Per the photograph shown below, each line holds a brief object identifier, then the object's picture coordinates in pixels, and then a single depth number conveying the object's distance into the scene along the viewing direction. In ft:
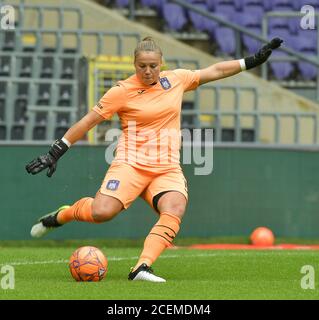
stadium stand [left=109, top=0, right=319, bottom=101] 67.15
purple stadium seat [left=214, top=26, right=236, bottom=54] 67.15
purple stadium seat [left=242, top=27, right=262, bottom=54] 66.59
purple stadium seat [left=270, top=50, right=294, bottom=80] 67.36
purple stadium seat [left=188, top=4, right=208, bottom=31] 68.64
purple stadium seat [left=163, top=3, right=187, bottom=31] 68.33
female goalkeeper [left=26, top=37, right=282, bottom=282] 31.76
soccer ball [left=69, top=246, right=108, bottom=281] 30.58
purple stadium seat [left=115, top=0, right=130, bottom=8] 68.90
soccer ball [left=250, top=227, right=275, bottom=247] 49.06
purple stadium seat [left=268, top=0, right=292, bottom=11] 72.28
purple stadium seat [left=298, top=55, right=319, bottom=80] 67.59
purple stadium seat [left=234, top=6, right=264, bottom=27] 70.23
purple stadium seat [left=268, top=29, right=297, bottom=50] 69.51
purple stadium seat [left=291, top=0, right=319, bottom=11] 72.08
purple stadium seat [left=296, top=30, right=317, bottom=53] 69.77
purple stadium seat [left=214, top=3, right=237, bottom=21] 70.95
